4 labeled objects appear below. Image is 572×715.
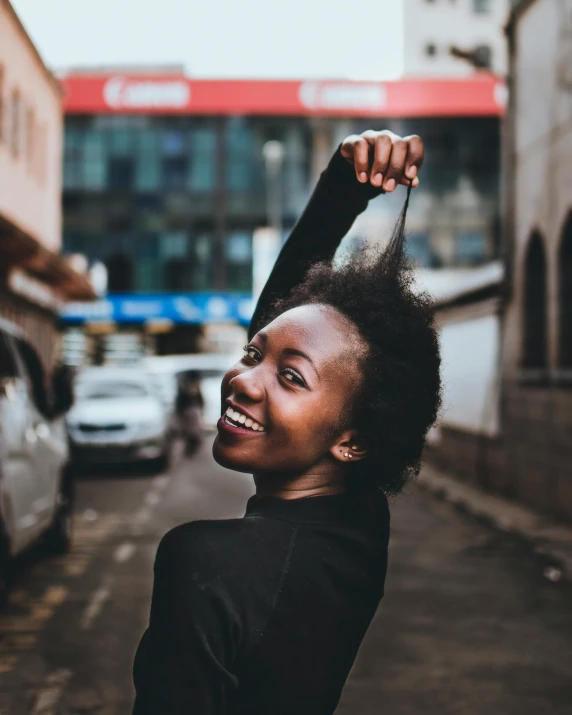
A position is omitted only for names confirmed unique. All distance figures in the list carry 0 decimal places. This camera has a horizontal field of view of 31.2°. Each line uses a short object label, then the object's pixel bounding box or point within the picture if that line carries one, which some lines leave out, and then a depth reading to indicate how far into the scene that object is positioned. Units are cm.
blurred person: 2205
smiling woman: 128
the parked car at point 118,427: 1744
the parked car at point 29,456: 653
